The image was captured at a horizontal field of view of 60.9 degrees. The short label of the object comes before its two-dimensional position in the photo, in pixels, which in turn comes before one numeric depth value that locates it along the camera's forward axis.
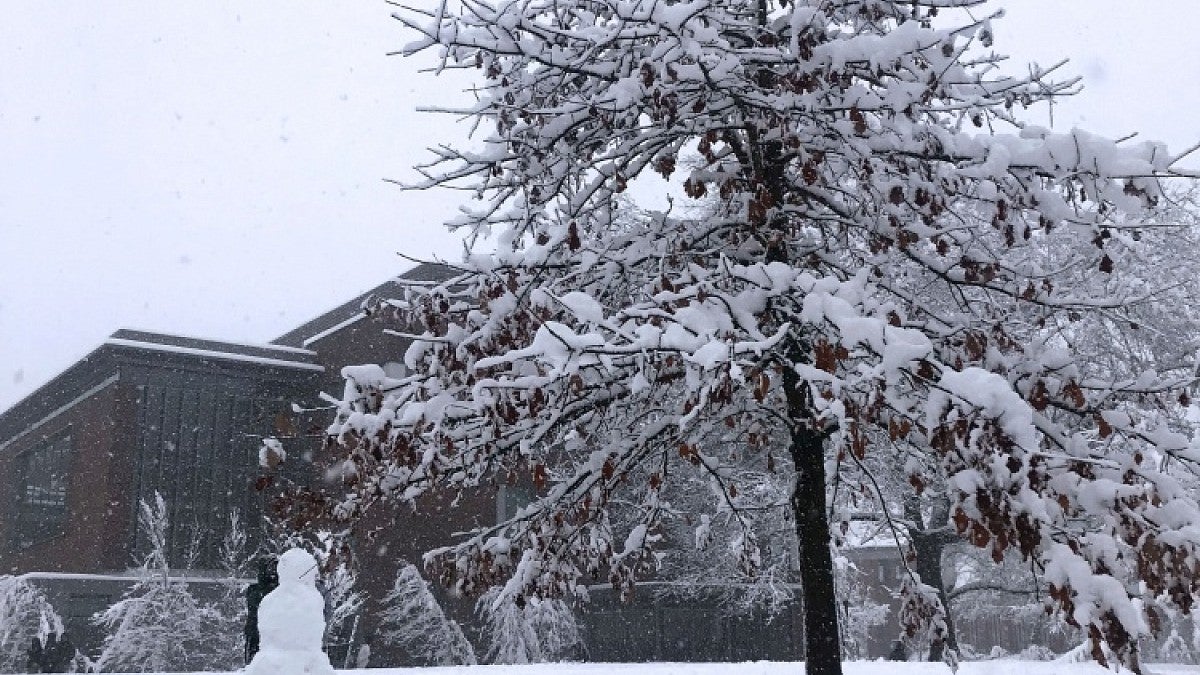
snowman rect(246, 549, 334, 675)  7.70
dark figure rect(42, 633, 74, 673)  18.25
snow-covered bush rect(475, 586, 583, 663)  20.47
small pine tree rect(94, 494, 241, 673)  20.98
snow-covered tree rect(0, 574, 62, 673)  22.98
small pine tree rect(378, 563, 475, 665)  21.30
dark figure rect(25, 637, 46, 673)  18.00
